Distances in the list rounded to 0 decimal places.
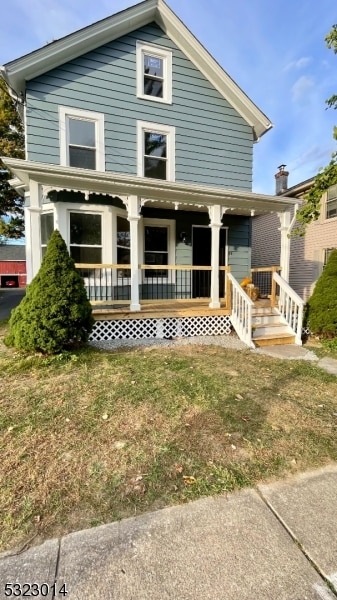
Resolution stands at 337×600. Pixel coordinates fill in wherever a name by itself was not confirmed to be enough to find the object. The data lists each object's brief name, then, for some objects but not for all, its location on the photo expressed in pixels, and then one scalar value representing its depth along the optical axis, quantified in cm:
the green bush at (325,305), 675
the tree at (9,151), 1316
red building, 3322
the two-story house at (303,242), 1125
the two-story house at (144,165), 653
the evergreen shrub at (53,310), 471
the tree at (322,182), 548
